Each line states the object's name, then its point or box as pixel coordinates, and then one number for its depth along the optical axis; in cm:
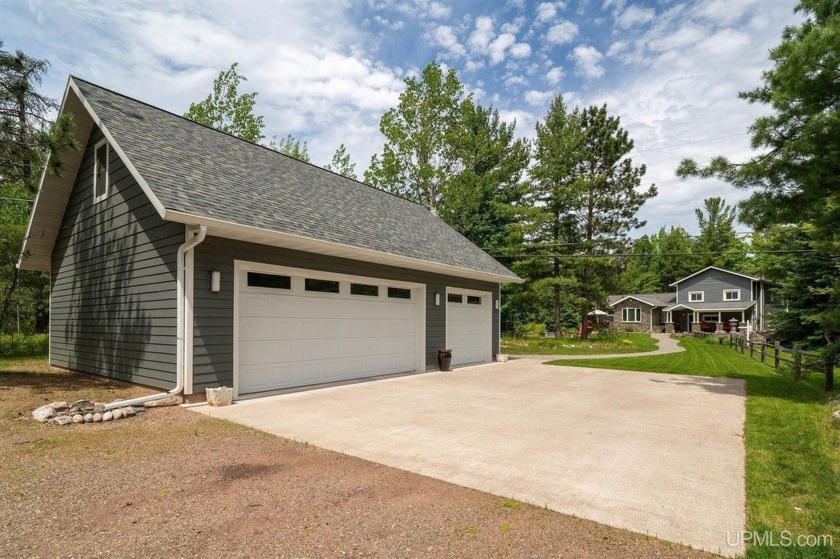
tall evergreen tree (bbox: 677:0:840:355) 761
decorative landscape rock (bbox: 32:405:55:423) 594
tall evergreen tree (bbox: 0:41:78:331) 834
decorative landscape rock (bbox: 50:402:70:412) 614
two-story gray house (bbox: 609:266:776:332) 3734
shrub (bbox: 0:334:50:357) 1466
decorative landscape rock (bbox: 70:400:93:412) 616
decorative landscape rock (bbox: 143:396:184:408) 681
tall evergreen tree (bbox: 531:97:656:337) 2628
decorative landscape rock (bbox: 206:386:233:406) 715
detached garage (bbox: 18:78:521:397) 737
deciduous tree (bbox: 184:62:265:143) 2728
